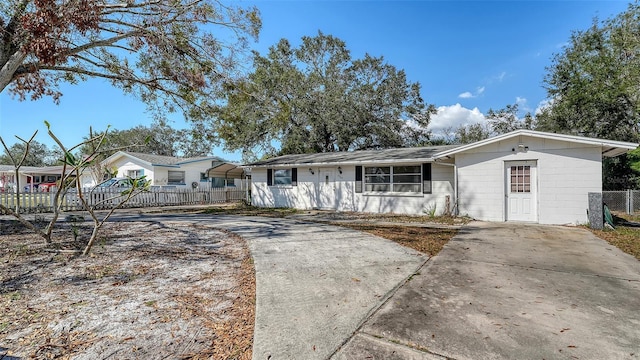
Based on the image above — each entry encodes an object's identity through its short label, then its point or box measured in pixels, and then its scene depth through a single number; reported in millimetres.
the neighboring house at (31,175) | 27108
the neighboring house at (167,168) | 20391
